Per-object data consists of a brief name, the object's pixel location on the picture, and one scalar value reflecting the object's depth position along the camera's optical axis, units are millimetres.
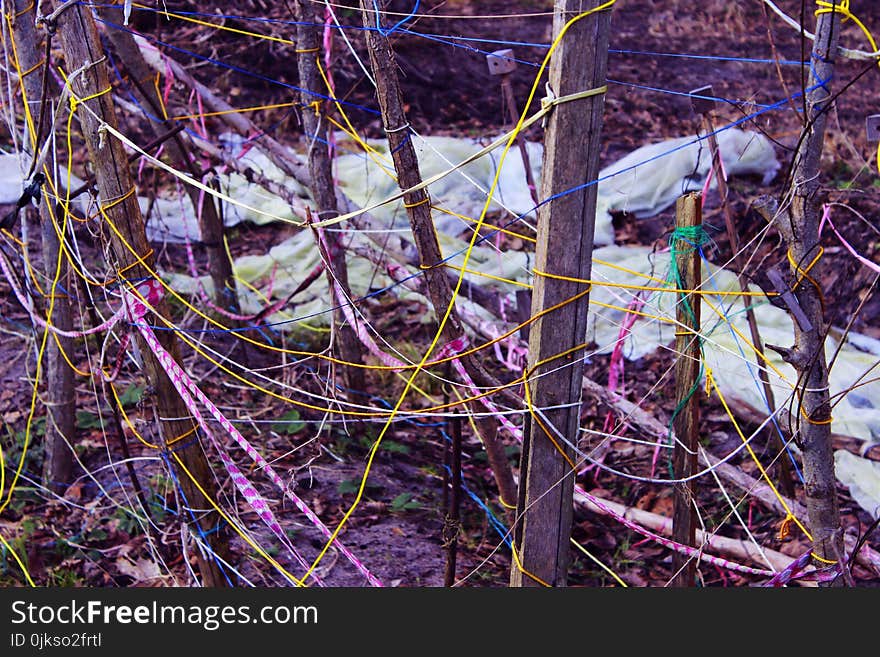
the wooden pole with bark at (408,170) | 2930
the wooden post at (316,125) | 4367
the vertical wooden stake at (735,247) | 3581
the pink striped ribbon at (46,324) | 3440
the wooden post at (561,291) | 2359
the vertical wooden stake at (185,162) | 4480
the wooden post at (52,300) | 3779
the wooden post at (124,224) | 2947
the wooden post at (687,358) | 2979
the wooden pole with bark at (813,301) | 2588
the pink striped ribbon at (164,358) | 3115
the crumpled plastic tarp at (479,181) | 6980
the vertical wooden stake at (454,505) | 3123
